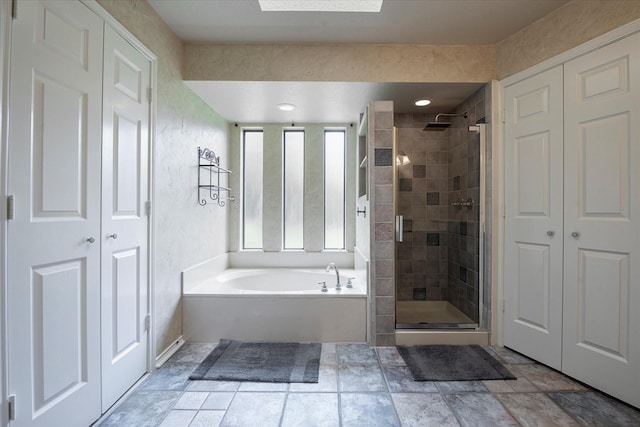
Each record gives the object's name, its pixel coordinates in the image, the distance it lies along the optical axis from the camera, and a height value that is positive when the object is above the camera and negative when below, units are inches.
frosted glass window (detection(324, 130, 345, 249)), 142.6 +13.1
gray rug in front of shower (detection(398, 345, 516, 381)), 75.0 -41.6
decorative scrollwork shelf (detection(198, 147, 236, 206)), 107.9 +15.1
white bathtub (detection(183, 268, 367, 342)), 94.0 -33.4
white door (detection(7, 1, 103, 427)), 44.3 -0.3
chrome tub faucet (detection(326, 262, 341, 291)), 100.5 -23.5
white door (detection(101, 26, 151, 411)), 61.4 -0.6
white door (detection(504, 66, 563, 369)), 77.6 -0.8
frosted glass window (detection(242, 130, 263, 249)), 143.3 +12.1
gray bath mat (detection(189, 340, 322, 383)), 74.3 -41.5
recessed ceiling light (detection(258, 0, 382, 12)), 74.1 +53.6
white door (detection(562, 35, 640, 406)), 64.1 -1.3
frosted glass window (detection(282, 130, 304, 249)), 143.4 +12.6
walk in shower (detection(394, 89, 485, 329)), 100.3 -2.2
